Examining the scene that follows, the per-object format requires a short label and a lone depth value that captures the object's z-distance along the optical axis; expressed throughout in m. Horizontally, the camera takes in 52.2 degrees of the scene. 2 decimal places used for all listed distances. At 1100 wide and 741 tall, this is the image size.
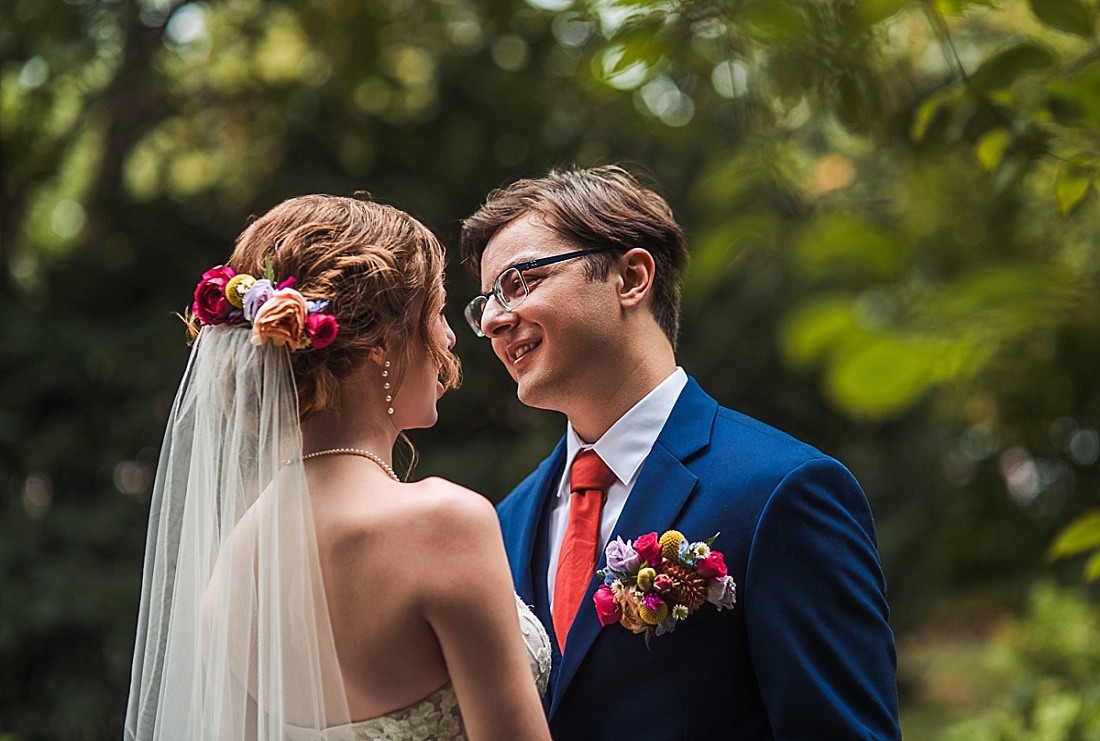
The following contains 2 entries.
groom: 2.55
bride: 2.20
